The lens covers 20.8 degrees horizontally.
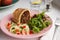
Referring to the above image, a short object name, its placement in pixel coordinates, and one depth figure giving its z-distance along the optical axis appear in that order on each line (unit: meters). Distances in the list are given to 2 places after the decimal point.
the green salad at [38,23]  0.66
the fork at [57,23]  0.72
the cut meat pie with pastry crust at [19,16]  0.70
